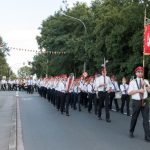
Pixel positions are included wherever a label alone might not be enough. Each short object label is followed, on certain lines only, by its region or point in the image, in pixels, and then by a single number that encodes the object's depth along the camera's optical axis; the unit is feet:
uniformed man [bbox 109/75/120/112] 41.15
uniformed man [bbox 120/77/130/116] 37.79
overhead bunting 101.07
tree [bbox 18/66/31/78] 282.93
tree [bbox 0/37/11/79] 155.61
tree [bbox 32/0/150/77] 61.84
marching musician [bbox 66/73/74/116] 36.91
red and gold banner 37.99
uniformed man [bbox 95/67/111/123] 31.00
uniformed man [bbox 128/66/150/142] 21.43
